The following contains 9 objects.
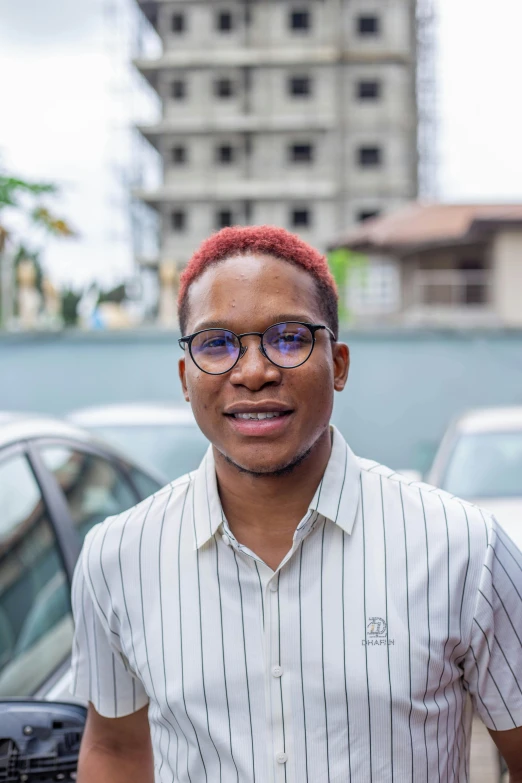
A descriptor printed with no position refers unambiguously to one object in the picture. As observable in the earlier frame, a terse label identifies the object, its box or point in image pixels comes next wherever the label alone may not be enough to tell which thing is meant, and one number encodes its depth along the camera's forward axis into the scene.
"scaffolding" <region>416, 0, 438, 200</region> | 46.38
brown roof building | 24.27
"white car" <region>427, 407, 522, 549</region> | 4.50
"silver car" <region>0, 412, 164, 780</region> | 2.51
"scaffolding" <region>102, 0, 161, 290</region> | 43.06
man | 1.35
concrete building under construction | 41.91
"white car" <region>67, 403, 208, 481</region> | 5.47
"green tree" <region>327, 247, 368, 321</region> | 22.34
